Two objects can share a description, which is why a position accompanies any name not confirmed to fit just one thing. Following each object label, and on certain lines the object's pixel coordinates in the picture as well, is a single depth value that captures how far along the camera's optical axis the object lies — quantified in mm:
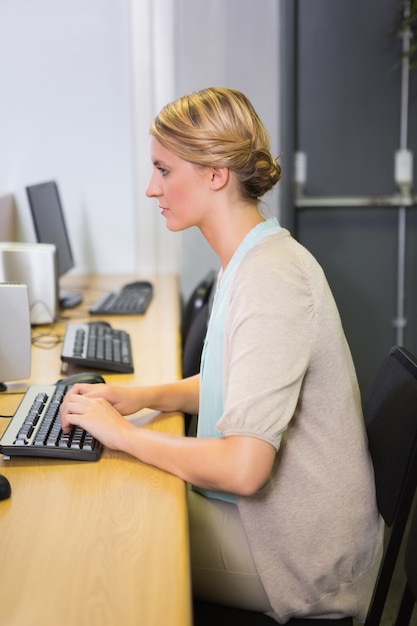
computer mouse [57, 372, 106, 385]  1793
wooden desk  923
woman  1210
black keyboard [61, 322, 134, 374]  2053
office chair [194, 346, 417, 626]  1358
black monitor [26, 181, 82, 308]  2893
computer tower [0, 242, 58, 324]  2660
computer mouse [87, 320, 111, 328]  2567
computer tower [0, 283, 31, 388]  1845
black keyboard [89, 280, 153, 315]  2861
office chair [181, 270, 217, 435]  2059
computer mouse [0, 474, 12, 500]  1228
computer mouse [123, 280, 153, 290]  3303
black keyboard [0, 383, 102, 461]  1376
